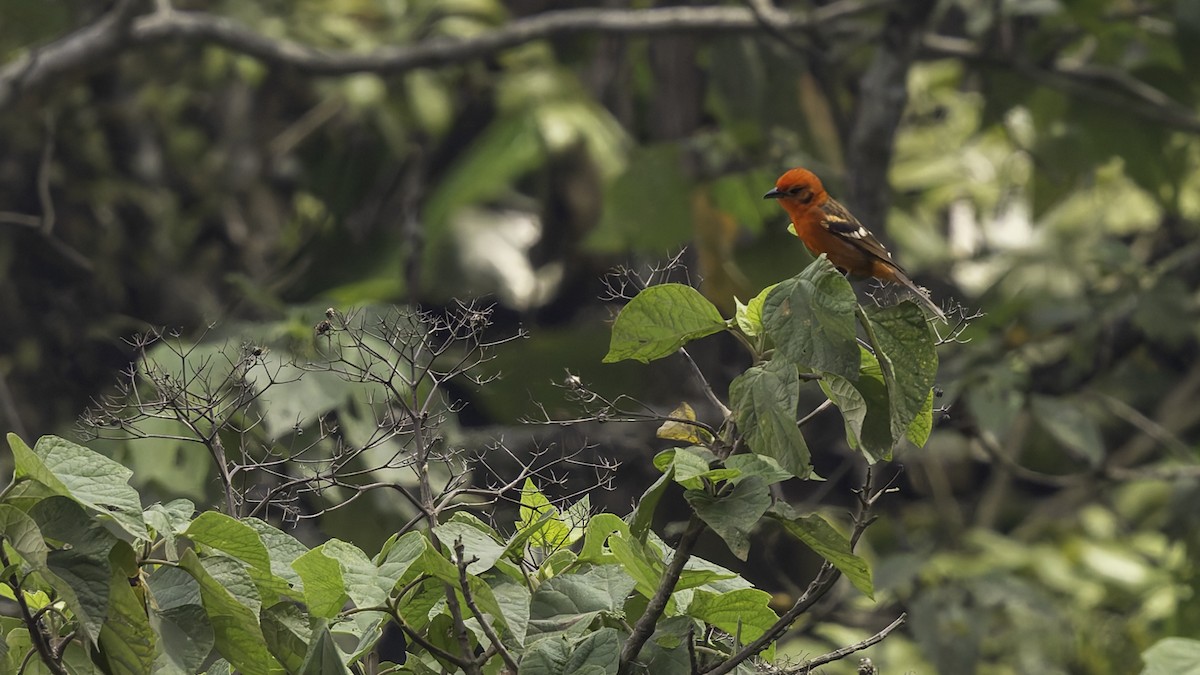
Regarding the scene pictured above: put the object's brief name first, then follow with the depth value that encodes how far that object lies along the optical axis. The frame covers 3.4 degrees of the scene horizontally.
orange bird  16.66
